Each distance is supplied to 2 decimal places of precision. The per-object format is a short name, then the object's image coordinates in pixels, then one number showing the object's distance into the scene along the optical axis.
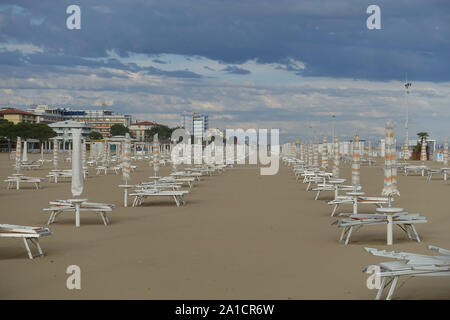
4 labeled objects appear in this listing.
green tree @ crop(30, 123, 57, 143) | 70.94
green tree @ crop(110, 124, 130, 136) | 123.25
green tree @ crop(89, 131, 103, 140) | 113.49
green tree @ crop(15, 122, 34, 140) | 69.06
